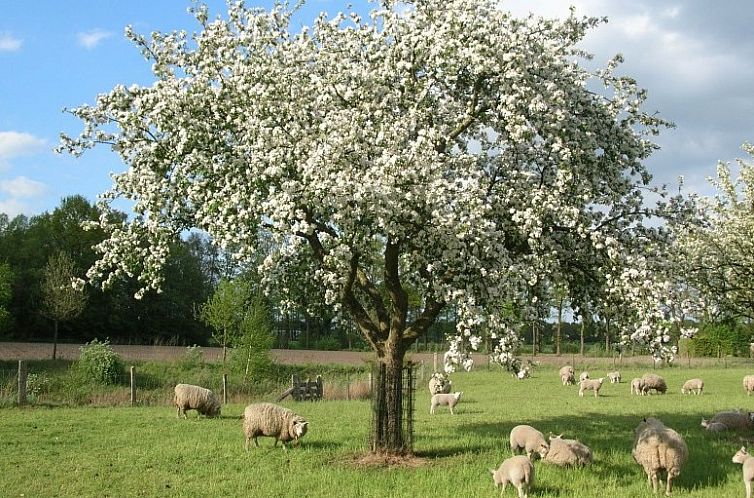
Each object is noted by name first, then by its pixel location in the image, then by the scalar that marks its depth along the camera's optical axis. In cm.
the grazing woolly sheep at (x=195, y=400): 2606
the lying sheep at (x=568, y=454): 1507
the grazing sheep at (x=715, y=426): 2162
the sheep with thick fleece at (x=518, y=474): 1276
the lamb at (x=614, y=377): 4431
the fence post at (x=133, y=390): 3181
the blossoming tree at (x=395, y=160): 1423
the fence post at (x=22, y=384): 2971
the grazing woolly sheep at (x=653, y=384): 3797
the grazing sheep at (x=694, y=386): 3750
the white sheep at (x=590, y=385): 3659
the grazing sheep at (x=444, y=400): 2827
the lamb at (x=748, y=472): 1245
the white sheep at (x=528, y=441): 1534
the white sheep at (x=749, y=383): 3631
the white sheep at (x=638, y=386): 3816
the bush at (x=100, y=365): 4031
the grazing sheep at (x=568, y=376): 4375
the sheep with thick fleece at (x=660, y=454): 1336
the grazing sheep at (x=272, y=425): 1883
